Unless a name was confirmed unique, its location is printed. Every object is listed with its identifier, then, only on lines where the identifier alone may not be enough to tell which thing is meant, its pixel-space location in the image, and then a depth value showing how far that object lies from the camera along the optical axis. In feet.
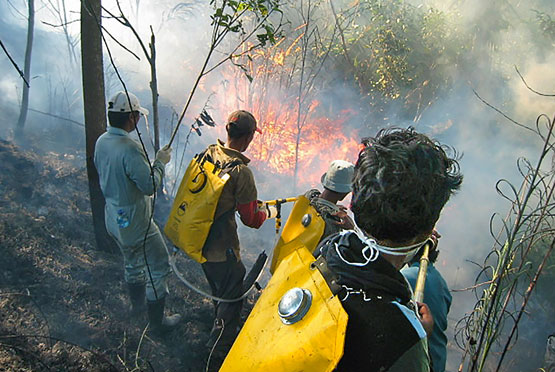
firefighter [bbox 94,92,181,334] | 10.78
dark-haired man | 3.40
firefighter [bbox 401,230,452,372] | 5.49
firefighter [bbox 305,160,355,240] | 9.37
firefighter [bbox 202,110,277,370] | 10.32
